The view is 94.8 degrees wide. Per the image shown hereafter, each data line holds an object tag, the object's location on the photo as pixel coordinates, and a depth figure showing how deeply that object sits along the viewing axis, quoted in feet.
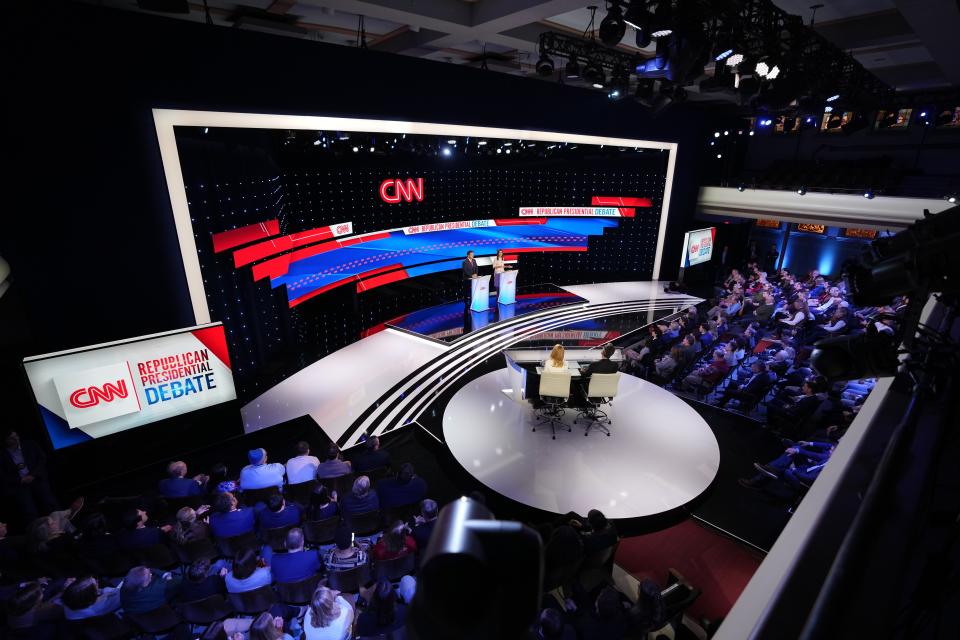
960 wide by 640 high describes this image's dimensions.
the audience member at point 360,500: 12.16
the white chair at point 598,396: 17.69
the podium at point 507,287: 33.41
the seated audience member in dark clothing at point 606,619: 9.00
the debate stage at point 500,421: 15.12
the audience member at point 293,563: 10.28
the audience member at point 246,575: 9.95
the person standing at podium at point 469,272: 30.32
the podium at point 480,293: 31.37
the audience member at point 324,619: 9.16
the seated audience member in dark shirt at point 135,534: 10.95
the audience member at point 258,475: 13.46
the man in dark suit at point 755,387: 19.47
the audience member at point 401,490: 12.78
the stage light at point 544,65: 22.90
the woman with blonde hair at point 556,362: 18.17
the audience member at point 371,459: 14.56
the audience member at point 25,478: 13.07
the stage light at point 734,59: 17.81
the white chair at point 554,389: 17.63
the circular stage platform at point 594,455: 14.70
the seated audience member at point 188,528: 11.11
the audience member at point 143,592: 9.34
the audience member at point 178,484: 12.76
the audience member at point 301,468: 13.74
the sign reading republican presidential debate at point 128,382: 14.25
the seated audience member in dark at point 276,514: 11.63
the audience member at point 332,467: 13.66
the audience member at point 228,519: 11.44
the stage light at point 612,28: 15.89
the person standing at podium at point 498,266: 33.50
